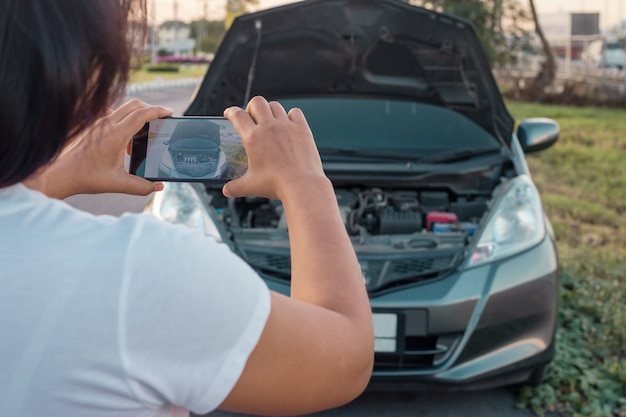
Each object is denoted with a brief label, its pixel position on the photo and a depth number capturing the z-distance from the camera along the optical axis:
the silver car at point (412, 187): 3.34
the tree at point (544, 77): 22.89
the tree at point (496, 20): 14.22
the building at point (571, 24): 46.62
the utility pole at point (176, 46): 62.52
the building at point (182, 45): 65.25
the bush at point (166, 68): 55.34
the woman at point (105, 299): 0.85
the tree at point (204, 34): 66.62
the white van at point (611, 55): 30.44
